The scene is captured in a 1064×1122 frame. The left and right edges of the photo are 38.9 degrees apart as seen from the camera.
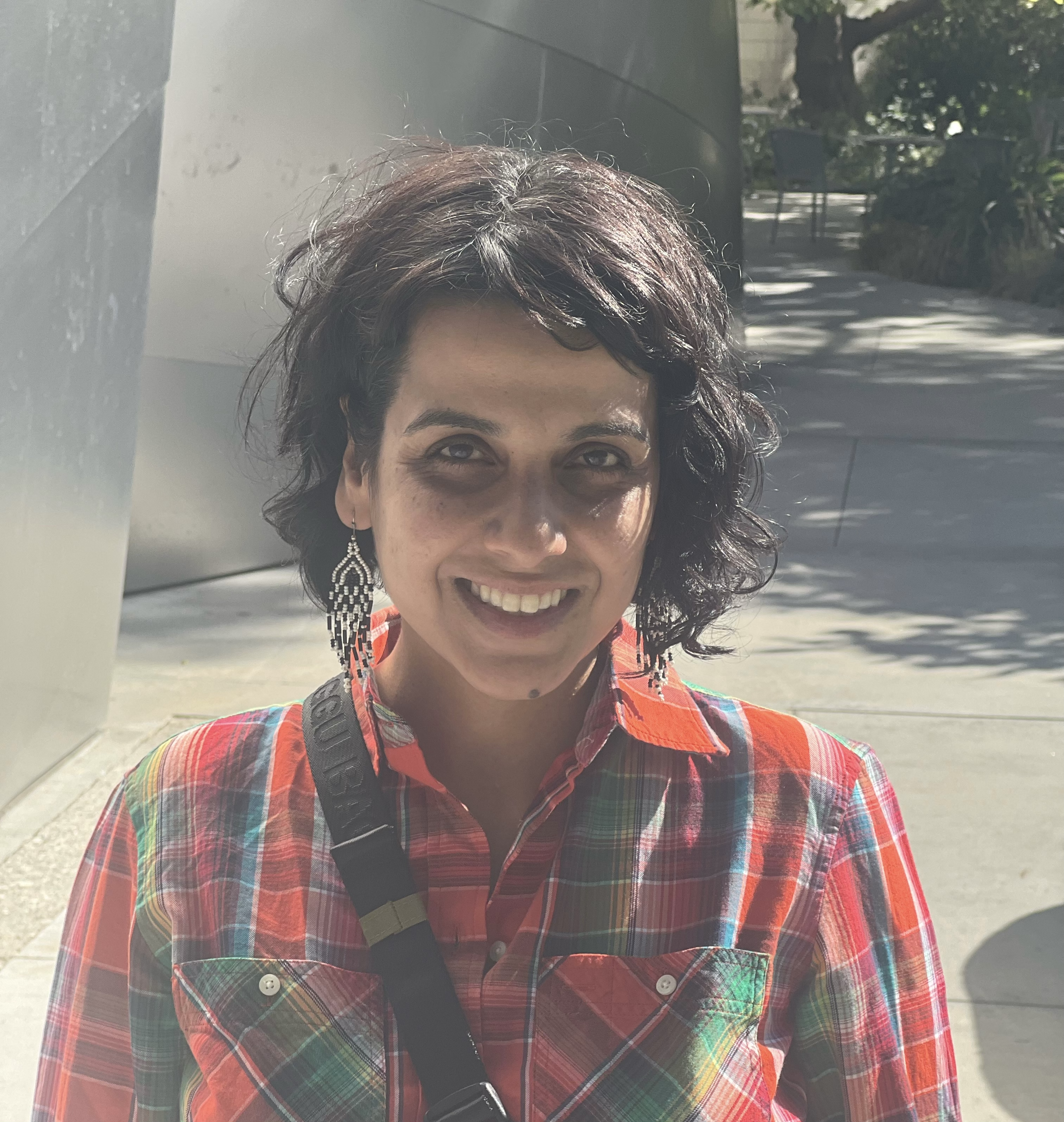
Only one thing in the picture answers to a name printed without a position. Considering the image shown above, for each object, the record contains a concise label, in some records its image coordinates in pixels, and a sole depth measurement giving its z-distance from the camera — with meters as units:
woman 1.40
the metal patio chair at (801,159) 17.80
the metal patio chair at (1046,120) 15.60
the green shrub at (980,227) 14.24
